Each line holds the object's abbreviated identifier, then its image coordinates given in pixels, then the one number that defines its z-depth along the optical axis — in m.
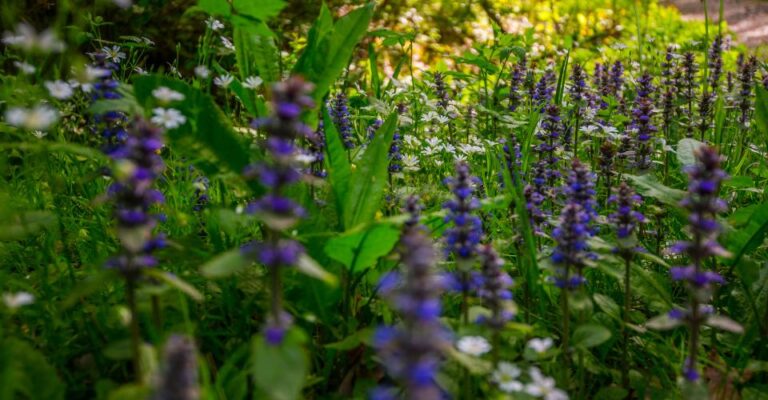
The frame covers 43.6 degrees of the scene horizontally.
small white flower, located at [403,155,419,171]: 1.12
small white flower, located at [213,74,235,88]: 0.97
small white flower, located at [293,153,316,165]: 0.79
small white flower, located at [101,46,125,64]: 1.02
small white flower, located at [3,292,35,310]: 0.68
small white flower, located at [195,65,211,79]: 0.91
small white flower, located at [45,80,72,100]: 0.79
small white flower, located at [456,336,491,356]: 0.69
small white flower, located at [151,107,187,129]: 0.78
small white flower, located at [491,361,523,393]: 0.67
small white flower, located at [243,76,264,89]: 0.92
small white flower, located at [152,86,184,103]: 0.78
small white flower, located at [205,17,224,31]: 1.03
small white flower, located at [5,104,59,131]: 0.73
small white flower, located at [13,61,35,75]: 0.79
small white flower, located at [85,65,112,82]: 0.73
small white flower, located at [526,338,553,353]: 0.71
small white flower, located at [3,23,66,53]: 0.73
